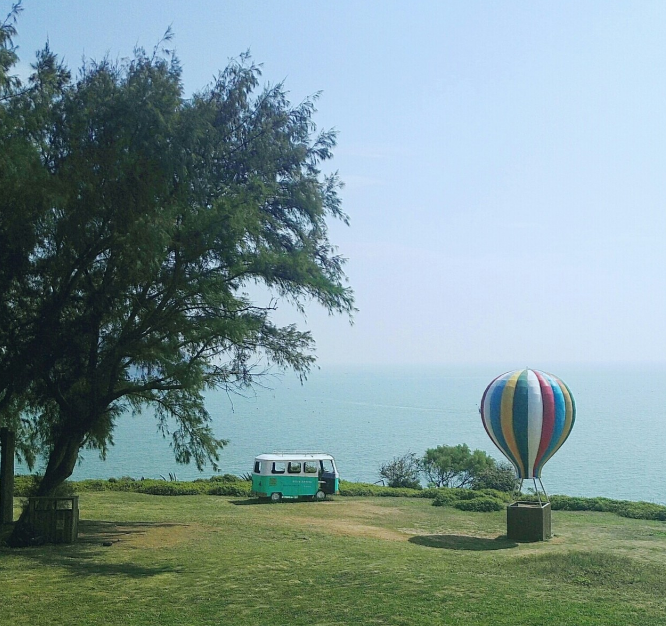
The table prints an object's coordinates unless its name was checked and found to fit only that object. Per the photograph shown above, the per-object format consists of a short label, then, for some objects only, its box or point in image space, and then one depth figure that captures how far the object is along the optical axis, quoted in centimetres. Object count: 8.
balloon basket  2234
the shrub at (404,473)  4219
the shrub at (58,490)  2079
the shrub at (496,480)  4019
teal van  3128
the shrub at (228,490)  3347
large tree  1753
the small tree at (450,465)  5162
